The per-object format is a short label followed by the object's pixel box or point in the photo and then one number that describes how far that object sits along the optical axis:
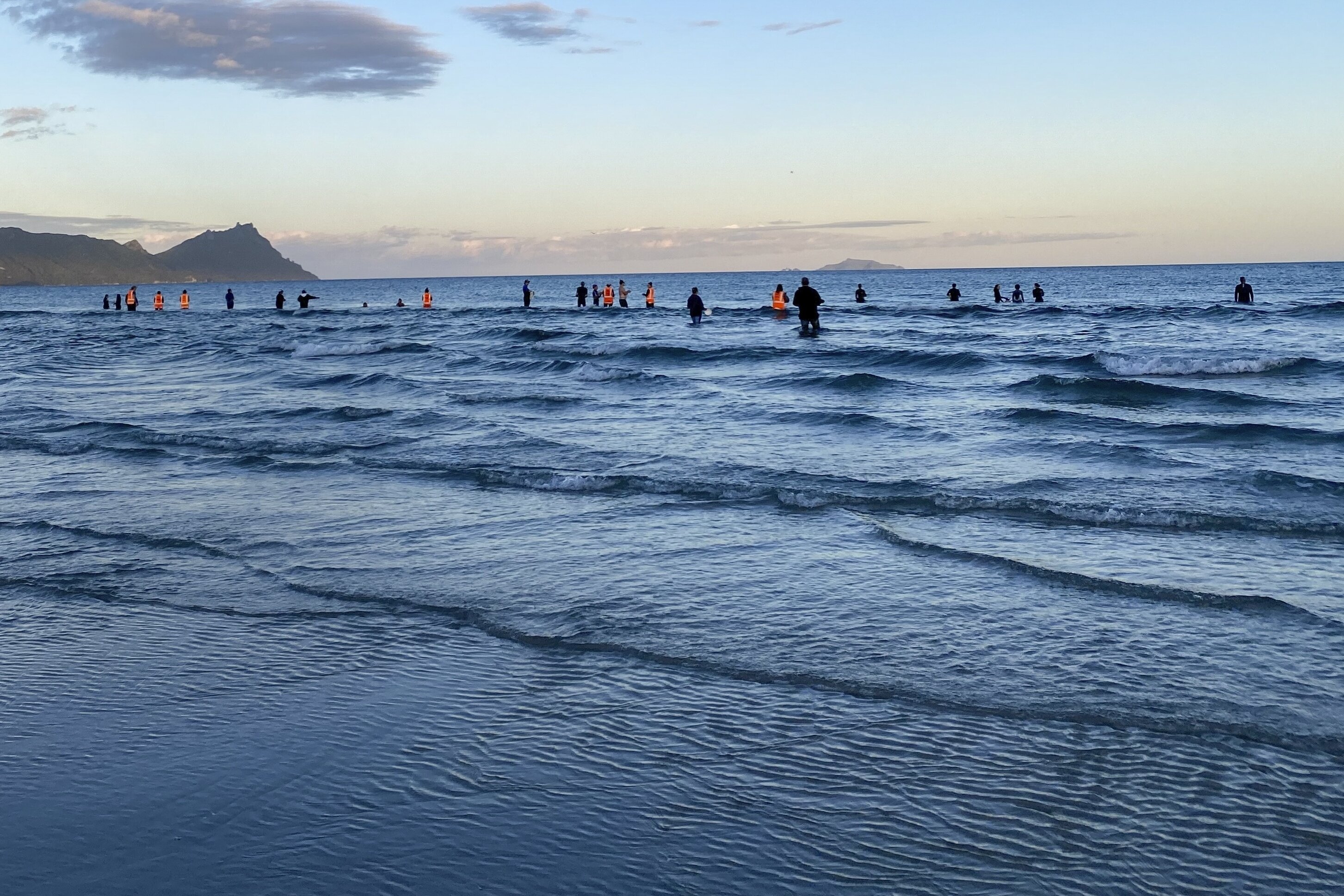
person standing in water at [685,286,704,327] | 45.25
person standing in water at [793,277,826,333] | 35.69
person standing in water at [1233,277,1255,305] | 50.59
